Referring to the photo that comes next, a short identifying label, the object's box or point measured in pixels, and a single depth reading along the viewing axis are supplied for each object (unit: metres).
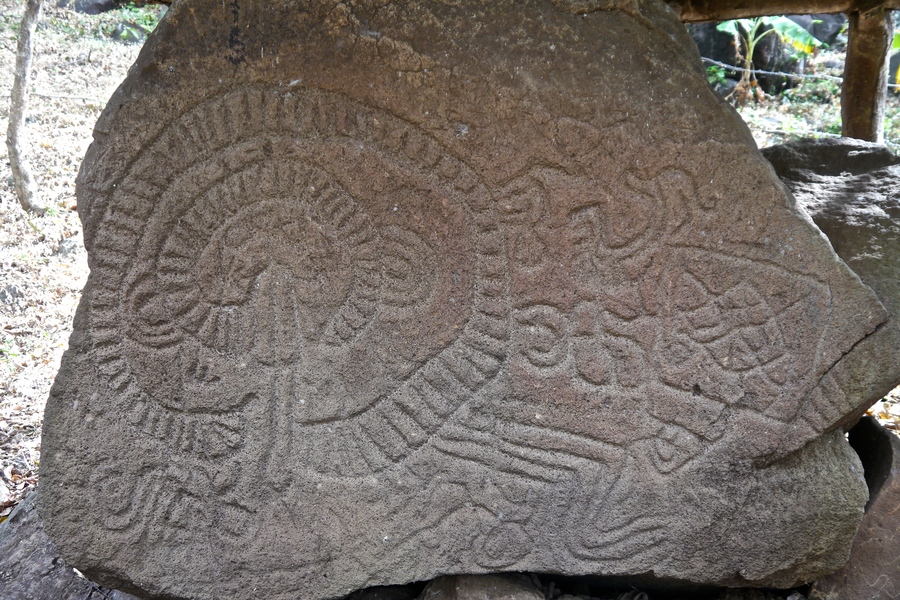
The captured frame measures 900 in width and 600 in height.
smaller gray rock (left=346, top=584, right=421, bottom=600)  2.00
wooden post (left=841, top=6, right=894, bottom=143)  2.82
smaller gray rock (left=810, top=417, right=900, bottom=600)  1.93
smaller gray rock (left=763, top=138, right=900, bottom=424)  1.75
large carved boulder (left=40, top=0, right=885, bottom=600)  1.67
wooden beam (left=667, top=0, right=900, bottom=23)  2.84
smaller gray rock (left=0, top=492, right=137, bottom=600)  2.04
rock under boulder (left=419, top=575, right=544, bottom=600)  1.86
